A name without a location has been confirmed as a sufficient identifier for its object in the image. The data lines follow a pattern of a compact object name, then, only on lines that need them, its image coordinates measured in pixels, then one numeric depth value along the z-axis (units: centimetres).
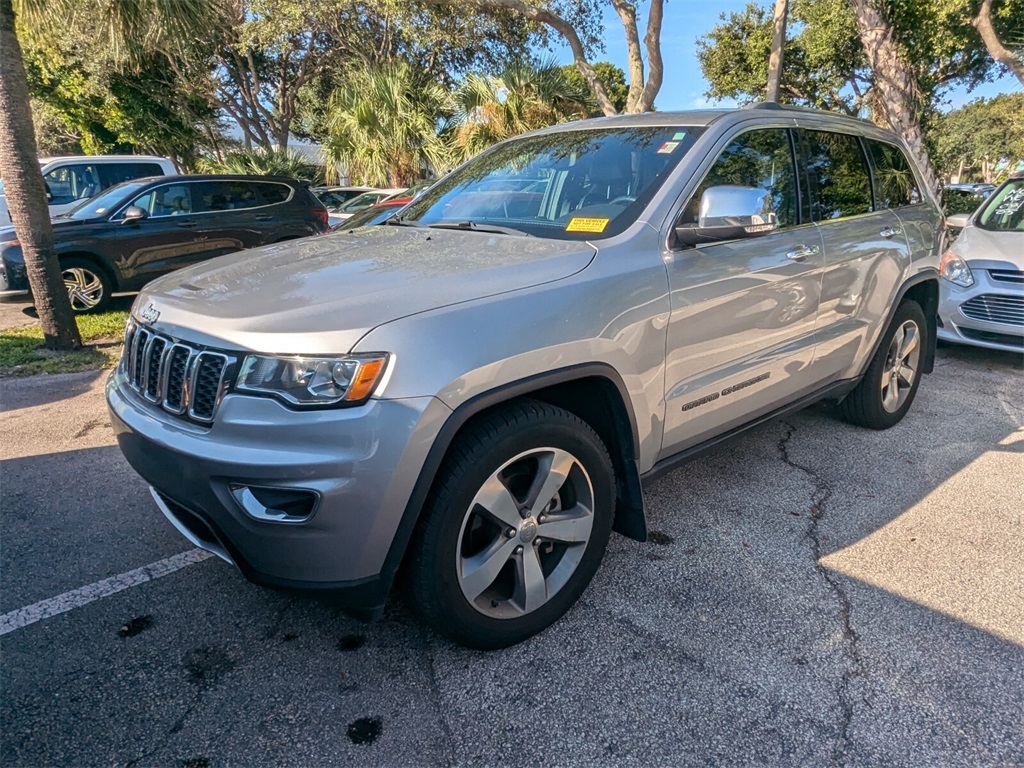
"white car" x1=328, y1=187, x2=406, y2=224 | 1195
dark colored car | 788
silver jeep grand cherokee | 198
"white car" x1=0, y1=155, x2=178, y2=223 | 1045
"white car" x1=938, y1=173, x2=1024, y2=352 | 591
